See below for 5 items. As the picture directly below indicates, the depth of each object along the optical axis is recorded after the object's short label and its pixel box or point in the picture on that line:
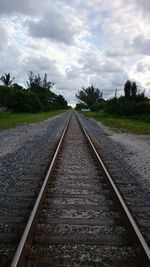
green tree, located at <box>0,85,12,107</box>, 31.71
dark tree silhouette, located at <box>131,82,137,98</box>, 34.41
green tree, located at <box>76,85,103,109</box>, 93.67
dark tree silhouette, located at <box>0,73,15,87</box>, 44.33
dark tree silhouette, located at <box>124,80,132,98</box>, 34.81
